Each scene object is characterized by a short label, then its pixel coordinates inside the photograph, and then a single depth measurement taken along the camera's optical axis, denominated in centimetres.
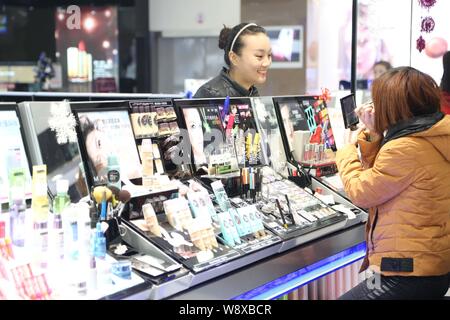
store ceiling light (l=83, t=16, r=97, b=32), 927
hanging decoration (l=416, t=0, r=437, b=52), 505
